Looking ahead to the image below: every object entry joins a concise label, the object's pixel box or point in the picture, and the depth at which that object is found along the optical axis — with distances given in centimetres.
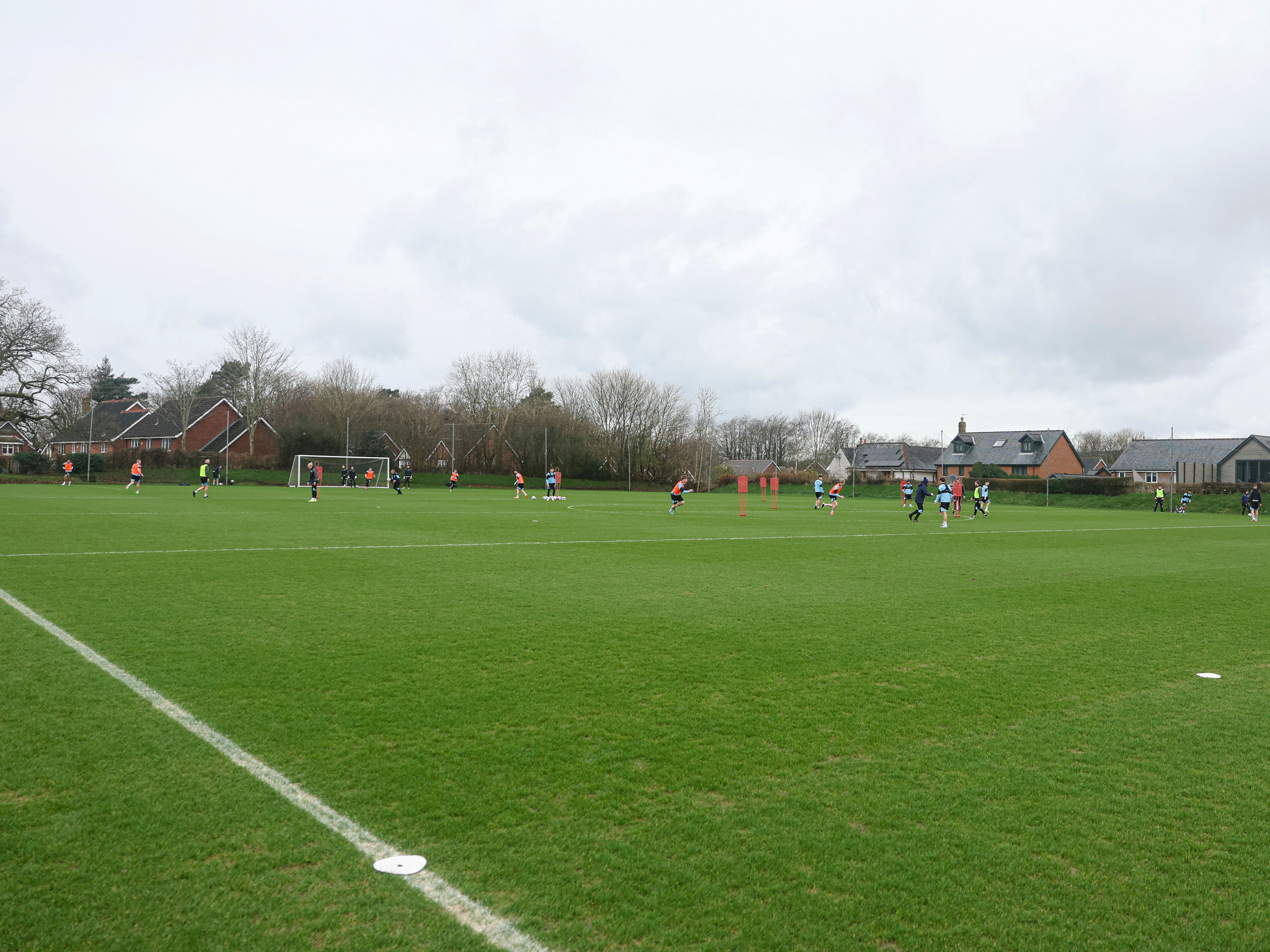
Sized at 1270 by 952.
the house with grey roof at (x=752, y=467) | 11748
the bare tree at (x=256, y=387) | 7519
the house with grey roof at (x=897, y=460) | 11194
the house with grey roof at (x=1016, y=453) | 8881
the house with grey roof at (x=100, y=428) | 7056
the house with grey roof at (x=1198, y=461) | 7150
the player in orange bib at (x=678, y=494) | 3303
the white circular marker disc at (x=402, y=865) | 353
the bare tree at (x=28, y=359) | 5438
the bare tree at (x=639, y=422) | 7969
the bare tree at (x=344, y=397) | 7662
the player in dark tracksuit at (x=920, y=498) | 3178
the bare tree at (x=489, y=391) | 8600
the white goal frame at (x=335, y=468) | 6369
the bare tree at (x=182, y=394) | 7781
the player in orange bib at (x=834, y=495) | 3441
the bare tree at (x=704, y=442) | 8431
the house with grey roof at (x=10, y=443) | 5719
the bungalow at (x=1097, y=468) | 9444
